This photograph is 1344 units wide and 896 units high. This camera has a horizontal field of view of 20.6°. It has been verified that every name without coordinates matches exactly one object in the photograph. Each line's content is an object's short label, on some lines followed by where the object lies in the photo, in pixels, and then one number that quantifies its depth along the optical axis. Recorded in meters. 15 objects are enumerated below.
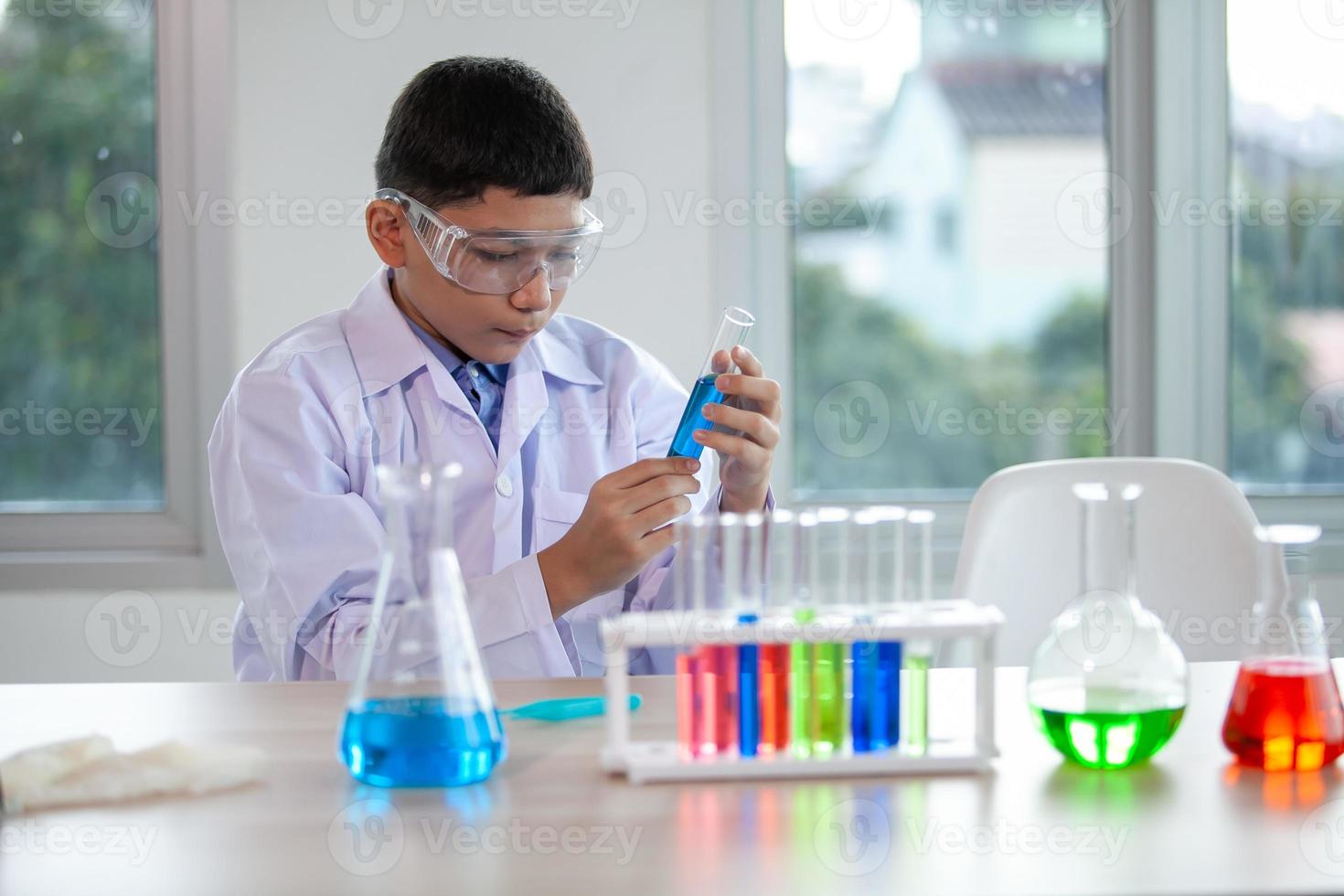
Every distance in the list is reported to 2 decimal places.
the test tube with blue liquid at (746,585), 2.05
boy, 2.43
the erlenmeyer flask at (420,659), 2.01
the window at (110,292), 3.89
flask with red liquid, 2.06
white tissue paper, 2.03
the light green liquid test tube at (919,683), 2.05
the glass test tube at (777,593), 2.04
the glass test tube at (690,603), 2.05
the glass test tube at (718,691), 2.04
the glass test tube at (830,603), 2.04
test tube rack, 2.03
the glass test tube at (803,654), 2.04
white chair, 2.64
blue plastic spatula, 2.19
